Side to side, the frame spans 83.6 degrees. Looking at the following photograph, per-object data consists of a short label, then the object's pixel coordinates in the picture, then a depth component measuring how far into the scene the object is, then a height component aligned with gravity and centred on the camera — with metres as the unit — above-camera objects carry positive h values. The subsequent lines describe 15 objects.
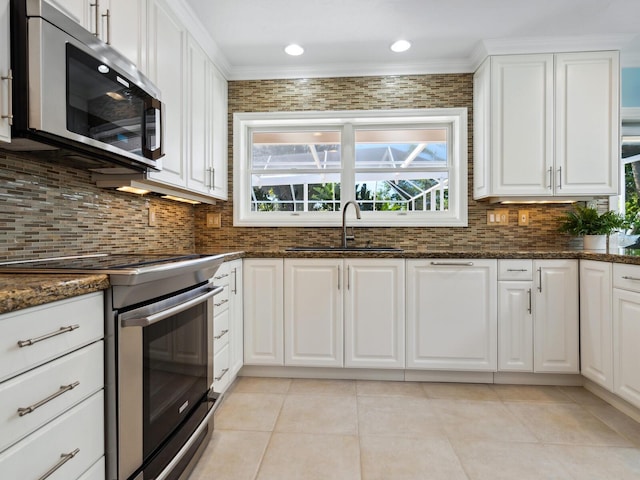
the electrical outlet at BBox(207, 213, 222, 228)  3.12 +0.15
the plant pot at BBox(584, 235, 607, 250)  2.65 -0.04
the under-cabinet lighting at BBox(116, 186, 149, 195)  2.04 +0.28
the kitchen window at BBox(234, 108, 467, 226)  3.05 +0.62
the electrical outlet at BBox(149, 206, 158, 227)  2.41 +0.13
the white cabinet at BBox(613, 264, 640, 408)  1.92 -0.53
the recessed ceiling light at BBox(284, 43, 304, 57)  2.68 +1.43
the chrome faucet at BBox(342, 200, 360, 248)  2.77 +0.08
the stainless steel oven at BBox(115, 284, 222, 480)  1.14 -0.56
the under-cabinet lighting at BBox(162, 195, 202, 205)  2.53 +0.28
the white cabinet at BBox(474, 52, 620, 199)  2.62 +0.84
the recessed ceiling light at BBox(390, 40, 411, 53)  2.63 +1.43
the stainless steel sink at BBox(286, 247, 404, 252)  2.88 -0.10
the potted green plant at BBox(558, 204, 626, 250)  2.61 +0.09
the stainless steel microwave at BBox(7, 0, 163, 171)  1.06 +0.51
